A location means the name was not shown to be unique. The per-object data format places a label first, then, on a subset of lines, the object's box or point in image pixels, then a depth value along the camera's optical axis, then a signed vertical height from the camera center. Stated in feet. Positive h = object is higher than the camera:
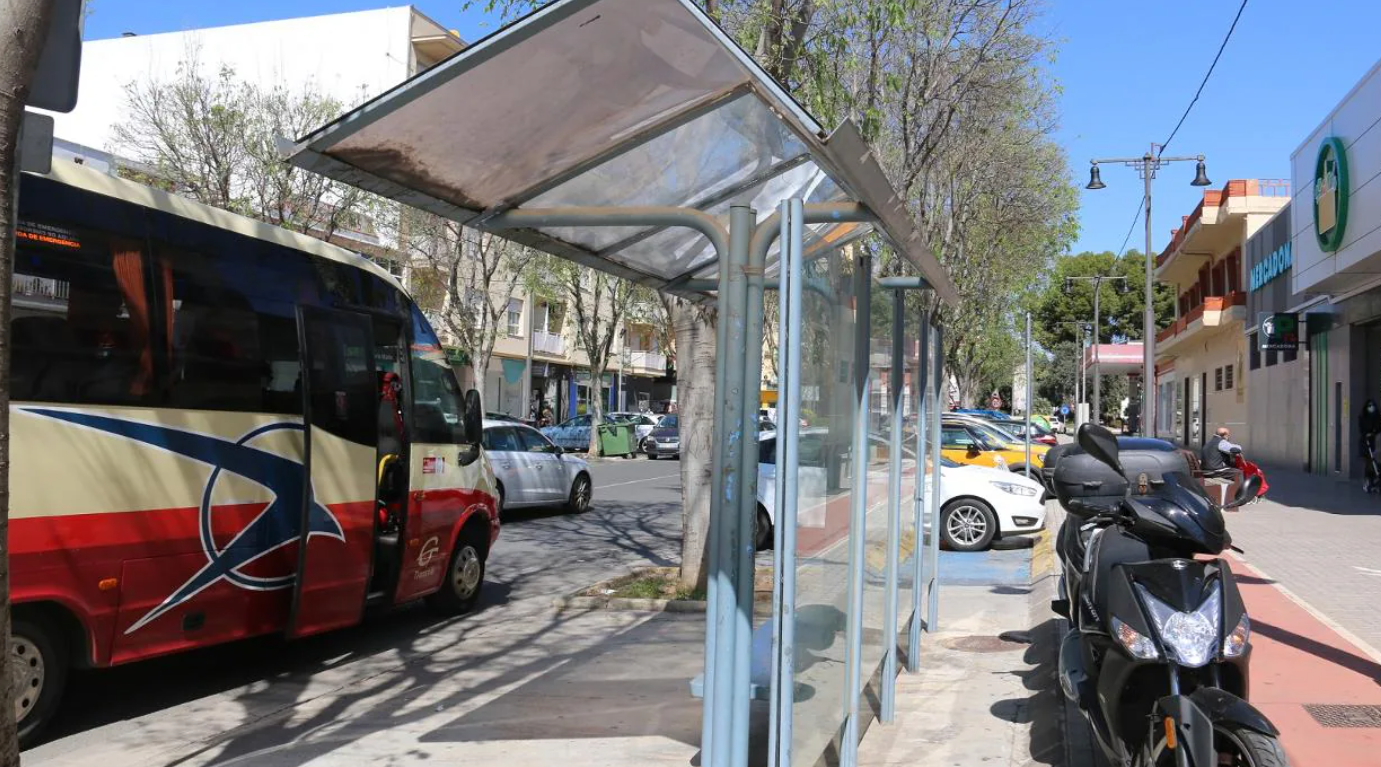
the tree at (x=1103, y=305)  249.96 +27.71
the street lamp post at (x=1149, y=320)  78.43 +7.80
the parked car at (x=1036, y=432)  86.91 -0.48
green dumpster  115.85 -2.34
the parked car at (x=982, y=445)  62.03 -1.18
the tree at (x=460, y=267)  83.25 +12.03
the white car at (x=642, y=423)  126.72 -0.58
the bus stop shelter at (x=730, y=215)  10.96 +2.55
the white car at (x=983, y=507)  43.68 -3.21
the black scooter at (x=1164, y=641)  10.92 -2.37
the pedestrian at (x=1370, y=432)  65.16 +0.09
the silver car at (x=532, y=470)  53.11 -2.65
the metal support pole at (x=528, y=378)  154.81 +5.39
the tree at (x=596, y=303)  101.60 +10.96
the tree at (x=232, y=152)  72.38 +16.92
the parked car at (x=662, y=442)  116.57 -2.49
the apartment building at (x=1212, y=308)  109.29 +12.72
